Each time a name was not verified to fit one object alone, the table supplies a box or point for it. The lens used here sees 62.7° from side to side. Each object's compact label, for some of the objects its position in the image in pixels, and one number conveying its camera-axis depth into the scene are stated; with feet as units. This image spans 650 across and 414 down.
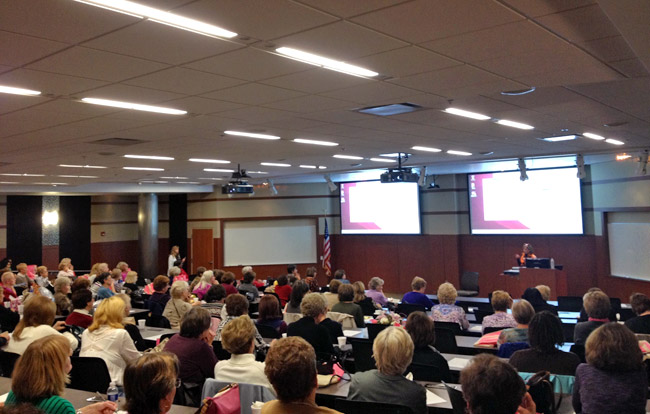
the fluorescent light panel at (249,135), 23.25
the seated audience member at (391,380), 10.33
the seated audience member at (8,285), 30.63
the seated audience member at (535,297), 22.78
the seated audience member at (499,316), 18.61
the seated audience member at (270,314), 19.34
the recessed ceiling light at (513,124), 23.49
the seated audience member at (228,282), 29.76
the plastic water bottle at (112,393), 11.61
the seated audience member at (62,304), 23.03
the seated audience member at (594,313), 16.60
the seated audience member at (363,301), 25.27
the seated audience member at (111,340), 14.78
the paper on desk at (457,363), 14.64
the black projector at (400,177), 34.17
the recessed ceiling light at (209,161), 33.07
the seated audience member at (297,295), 23.91
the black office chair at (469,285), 42.37
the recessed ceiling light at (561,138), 29.17
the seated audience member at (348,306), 21.67
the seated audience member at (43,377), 9.01
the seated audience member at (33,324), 15.48
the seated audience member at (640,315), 17.29
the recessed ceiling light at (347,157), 33.72
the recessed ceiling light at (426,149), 31.26
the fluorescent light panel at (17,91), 14.07
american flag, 55.93
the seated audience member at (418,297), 26.35
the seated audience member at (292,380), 8.48
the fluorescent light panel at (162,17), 8.86
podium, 37.88
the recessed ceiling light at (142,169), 36.97
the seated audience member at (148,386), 8.64
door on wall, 59.26
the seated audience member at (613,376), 10.18
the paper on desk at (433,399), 11.55
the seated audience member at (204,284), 30.45
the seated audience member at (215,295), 25.04
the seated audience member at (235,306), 18.71
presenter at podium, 41.65
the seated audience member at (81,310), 19.47
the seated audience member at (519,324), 15.28
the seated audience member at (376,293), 28.43
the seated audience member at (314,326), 16.02
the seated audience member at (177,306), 23.58
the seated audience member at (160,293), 26.63
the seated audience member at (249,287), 31.65
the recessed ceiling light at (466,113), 20.62
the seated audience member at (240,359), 12.22
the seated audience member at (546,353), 12.13
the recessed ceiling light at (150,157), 29.82
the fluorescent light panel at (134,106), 16.05
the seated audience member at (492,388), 8.03
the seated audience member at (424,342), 13.44
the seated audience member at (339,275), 34.00
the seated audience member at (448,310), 20.80
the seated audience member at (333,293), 26.43
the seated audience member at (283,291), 30.14
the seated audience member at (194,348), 13.70
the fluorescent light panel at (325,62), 11.99
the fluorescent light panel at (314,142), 26.52
